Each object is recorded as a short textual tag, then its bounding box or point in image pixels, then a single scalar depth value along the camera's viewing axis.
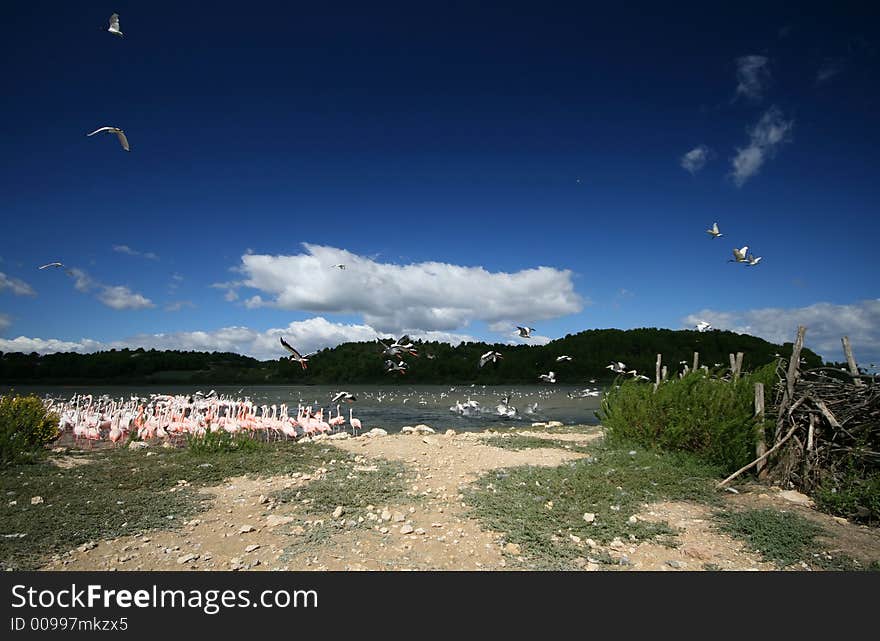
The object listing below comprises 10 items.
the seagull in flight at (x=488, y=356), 15.44
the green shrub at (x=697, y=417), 9.68
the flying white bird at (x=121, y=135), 9.83
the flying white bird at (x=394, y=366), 15.68
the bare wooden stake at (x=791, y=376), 8.98
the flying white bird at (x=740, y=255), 12.55
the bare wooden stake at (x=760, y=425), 9.14
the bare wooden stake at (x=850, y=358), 9.13
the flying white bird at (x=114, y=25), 8.45
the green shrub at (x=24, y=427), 11.03
